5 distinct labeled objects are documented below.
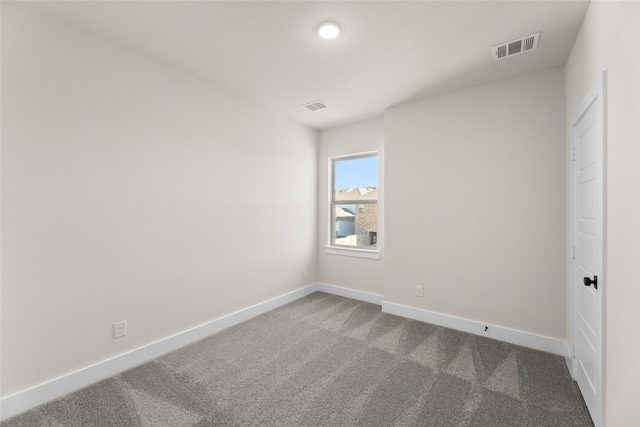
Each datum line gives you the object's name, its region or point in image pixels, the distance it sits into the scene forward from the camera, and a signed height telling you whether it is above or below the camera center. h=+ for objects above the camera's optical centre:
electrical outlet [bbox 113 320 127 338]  2.29 -0.97
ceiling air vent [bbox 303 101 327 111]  3.49 +1.43
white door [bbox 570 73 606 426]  1.55 -0.18
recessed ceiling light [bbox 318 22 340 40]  2.01 +1.40
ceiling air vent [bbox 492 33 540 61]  2.20 +1.42
